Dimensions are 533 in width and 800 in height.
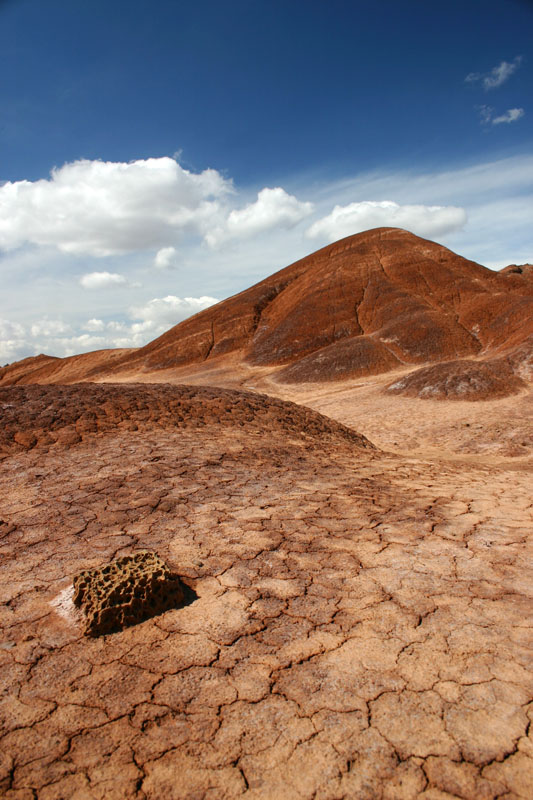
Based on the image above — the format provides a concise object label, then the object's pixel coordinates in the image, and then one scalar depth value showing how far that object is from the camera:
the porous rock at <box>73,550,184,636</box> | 2.39
